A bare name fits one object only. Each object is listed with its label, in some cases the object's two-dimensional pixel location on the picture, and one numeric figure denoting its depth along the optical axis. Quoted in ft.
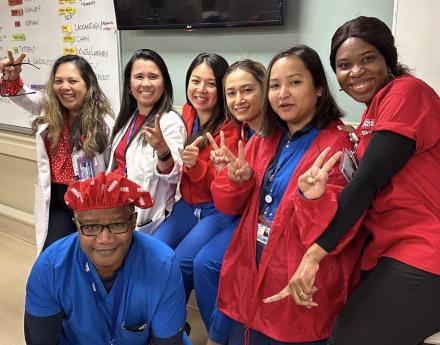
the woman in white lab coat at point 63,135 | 7.82
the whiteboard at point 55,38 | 10.57
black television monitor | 8.06
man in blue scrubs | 4.70
